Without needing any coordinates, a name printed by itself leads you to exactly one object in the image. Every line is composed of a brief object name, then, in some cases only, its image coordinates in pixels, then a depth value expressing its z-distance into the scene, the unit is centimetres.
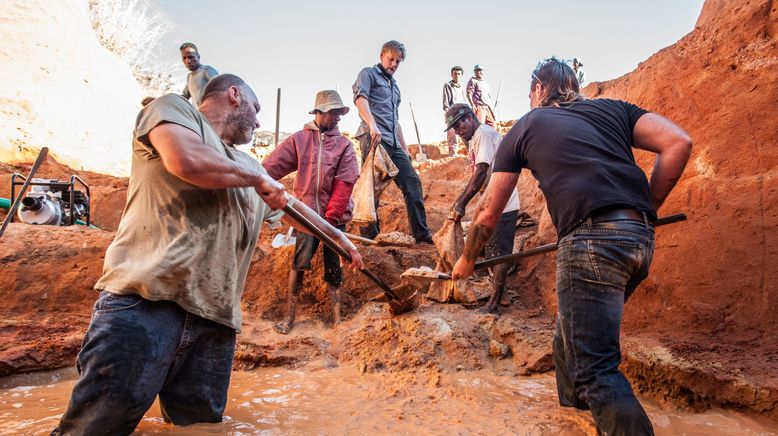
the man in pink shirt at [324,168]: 405
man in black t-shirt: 186
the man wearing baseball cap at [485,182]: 400
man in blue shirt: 502
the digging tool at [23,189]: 429
